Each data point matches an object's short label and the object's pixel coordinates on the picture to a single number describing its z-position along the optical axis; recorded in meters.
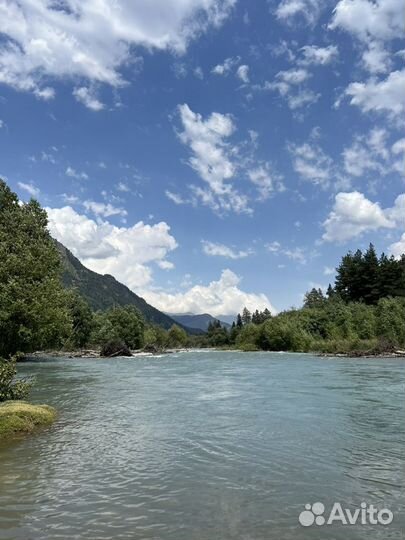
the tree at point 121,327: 133.75
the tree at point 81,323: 117.12
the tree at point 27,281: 32.09
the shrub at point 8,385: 19.48
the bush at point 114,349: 86.38
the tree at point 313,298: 136.00
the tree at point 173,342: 187.62
